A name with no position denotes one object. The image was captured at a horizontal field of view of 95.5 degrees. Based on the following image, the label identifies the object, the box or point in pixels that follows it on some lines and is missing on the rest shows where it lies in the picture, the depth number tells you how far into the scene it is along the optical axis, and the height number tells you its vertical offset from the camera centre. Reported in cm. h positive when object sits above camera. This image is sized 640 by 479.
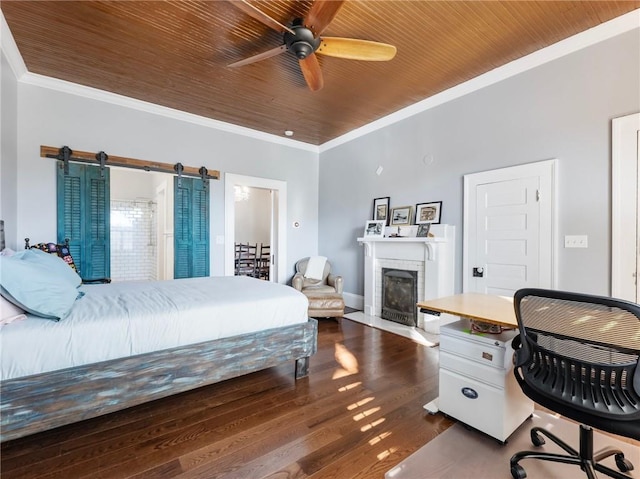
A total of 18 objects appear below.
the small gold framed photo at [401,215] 424 +34
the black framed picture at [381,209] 457 +47
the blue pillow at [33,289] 152 -28
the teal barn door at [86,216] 351 +26
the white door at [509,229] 293 +10
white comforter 149 -53
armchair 430 -80
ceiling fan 223 +157
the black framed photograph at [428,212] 388 +35
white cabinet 170 -90
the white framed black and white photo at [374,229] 453 +15
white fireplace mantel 367 -23
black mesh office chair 118 -56
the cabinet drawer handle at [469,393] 180 -97
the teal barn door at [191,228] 432 +15
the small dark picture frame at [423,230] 389 +11
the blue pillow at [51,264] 178 -18
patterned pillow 316 -14
